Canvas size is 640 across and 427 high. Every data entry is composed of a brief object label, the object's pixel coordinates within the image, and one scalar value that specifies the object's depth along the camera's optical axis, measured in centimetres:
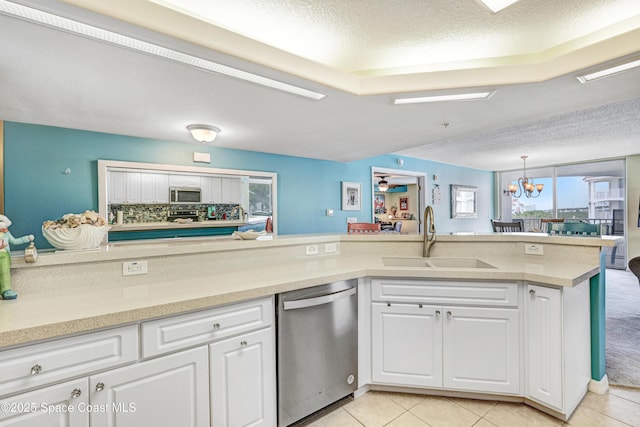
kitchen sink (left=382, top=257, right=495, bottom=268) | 238
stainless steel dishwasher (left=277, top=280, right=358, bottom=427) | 164
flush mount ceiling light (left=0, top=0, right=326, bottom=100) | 129
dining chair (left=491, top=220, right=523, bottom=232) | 567
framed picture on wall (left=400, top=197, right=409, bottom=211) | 1149
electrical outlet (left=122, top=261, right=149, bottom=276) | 168
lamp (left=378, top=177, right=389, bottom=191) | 869
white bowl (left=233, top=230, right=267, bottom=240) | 226
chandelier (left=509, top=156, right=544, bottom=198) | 624
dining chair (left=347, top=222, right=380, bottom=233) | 348
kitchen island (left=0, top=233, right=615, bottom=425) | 120
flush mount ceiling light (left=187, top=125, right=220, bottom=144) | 291
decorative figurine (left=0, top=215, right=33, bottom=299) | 132
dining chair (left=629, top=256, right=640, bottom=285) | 312
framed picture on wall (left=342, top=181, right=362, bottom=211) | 517
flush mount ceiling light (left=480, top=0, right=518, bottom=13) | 152
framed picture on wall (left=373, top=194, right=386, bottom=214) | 1193
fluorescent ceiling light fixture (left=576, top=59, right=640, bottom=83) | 175
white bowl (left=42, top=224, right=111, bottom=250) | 158
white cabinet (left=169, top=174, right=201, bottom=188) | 373
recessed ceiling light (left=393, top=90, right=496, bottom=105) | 217
